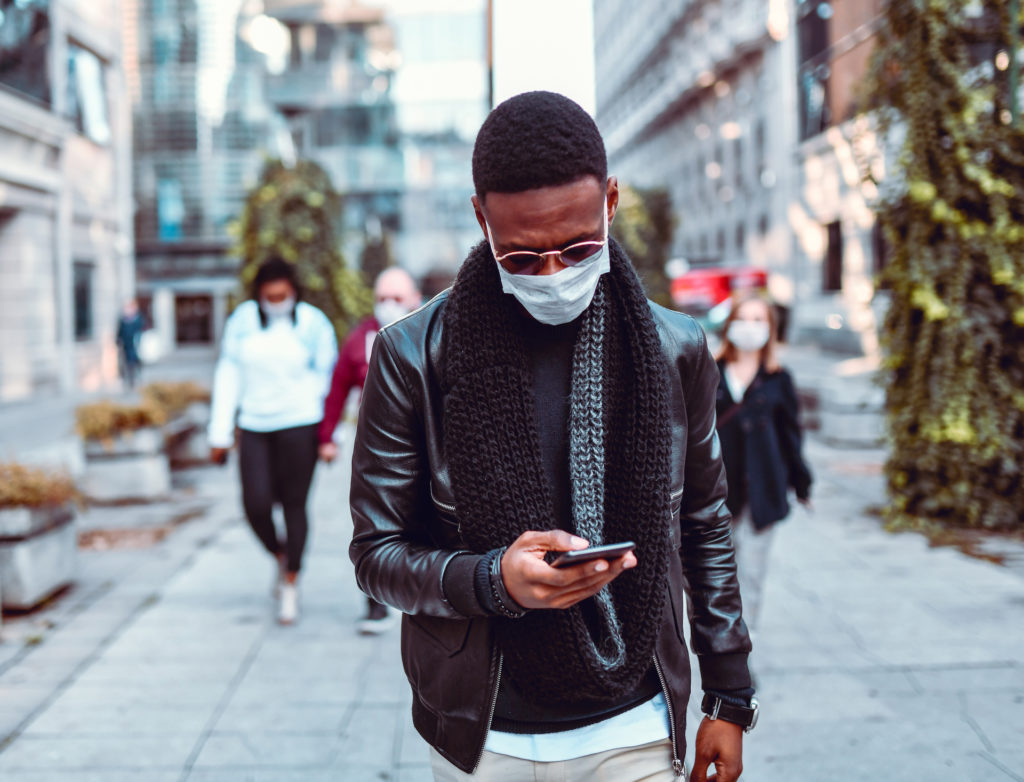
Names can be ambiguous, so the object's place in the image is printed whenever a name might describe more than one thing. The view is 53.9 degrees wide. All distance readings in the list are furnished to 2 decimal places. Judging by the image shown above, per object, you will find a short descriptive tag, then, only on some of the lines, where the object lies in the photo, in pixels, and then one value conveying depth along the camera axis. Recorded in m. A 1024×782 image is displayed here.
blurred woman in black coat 4.67
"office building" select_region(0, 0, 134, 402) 20.36
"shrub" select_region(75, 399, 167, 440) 9.16
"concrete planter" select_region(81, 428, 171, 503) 9.34
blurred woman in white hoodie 5.57
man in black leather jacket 1.72
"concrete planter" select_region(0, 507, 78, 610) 5.69
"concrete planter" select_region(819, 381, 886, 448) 11.40
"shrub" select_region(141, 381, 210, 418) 10.95
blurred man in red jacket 5.63
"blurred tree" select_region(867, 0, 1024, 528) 7.27
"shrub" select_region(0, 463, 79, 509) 5.74
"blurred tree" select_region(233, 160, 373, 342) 12.55
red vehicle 24.14
